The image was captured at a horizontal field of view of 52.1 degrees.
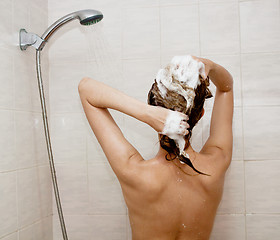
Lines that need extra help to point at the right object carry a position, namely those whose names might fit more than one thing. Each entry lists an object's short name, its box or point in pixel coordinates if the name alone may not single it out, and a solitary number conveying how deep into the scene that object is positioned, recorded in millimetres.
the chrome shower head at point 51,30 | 1365
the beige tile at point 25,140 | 1361
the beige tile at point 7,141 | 1245
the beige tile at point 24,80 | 1372
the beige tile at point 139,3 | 1657
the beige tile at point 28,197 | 1357
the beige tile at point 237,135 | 1587
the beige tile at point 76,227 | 1696
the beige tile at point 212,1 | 1605
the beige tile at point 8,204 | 1229
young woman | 1039
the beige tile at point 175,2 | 1628
